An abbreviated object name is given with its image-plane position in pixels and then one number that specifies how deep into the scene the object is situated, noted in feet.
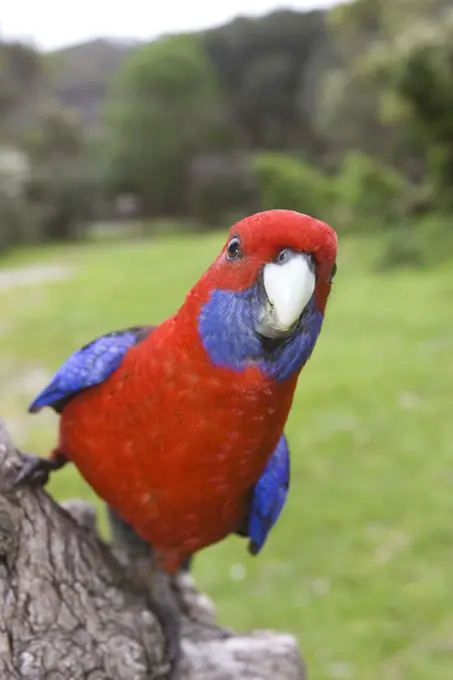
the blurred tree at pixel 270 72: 52.70
